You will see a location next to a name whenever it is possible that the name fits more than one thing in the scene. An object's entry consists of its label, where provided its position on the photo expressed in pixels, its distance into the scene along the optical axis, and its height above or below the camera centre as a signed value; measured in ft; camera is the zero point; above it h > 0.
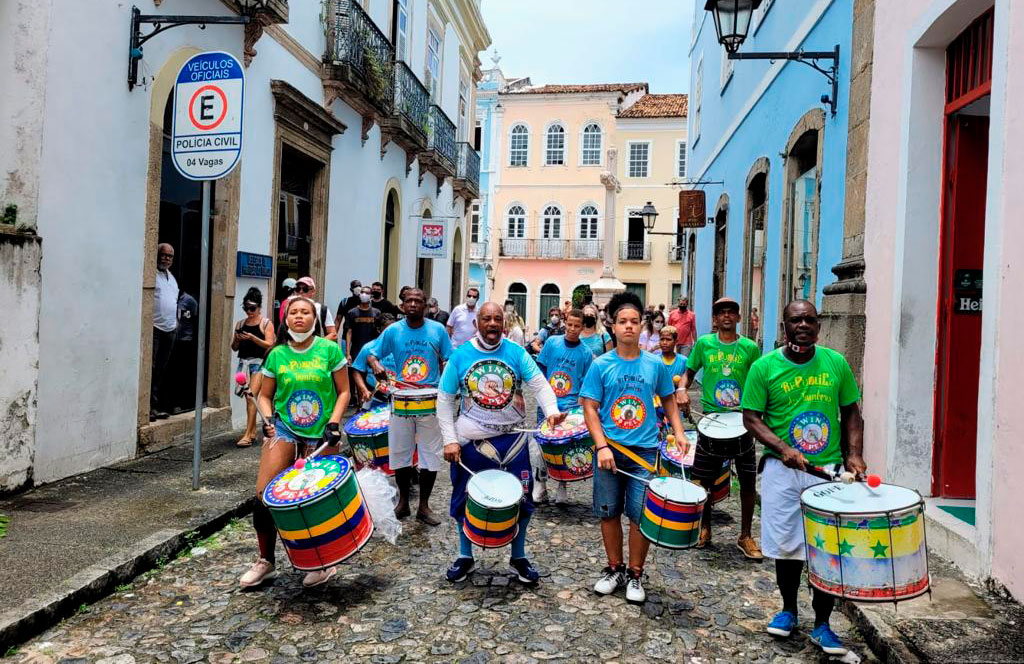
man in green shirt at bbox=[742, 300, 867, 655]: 13.50 -1.36
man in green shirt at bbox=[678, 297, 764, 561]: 18.58 -1.39
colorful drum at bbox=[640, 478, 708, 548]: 14.17 -2.99
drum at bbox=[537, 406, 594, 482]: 20.94 -2.92
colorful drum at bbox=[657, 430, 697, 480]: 18.78 -2.72
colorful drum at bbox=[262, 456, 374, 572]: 13.88 -3.15
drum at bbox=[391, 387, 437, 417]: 20.75 -1.86
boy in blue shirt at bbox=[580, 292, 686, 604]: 15.52 -1.75
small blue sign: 31.42 +2.06
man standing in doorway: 26.91 +0.02
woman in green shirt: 15.79 -1.56
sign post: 20.68 +4.85
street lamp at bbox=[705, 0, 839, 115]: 26.30 +9.60
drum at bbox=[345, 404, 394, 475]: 21.07 -2.87
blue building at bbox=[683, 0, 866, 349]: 27.61 +7.22
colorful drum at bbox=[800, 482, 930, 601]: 11.15 -2.71
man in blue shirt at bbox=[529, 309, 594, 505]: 23.18 -1.07
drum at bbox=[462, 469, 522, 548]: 14.97 -3.16
